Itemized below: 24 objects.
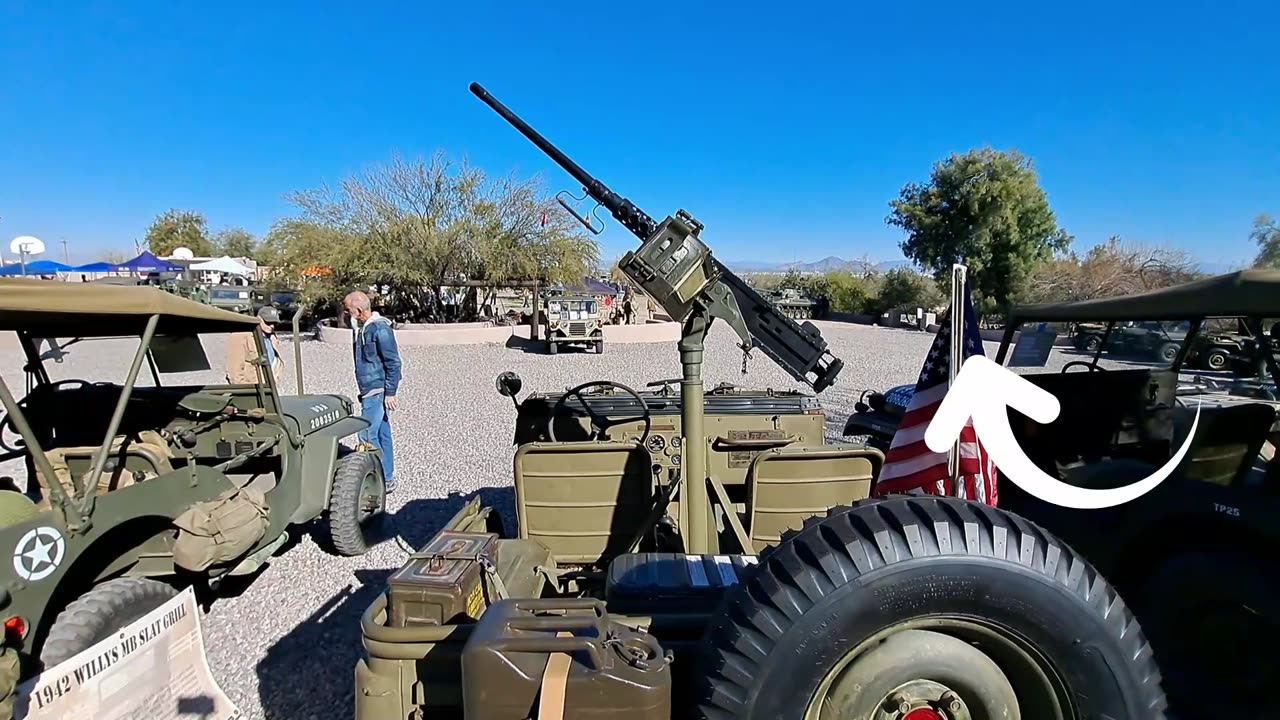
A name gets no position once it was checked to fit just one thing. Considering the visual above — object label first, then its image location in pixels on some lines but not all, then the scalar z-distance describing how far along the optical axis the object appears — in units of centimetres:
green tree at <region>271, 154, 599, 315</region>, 2198
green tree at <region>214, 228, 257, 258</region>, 6203
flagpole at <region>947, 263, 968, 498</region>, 218
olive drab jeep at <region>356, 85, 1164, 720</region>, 139
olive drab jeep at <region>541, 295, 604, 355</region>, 1775
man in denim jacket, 559
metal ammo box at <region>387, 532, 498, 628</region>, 187
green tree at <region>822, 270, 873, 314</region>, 3625
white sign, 207
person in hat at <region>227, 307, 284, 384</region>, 560
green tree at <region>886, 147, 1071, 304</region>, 2816
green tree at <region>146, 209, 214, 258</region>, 5775
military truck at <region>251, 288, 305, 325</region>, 2339
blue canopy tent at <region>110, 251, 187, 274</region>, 3170
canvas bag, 315
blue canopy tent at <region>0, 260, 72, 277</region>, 3234
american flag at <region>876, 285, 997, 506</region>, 247
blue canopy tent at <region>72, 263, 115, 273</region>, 3368
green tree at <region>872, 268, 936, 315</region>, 3247
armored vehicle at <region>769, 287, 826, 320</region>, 3364
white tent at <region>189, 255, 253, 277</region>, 3417
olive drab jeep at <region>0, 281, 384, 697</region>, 256
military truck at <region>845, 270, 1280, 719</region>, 228
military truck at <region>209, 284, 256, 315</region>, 2145
